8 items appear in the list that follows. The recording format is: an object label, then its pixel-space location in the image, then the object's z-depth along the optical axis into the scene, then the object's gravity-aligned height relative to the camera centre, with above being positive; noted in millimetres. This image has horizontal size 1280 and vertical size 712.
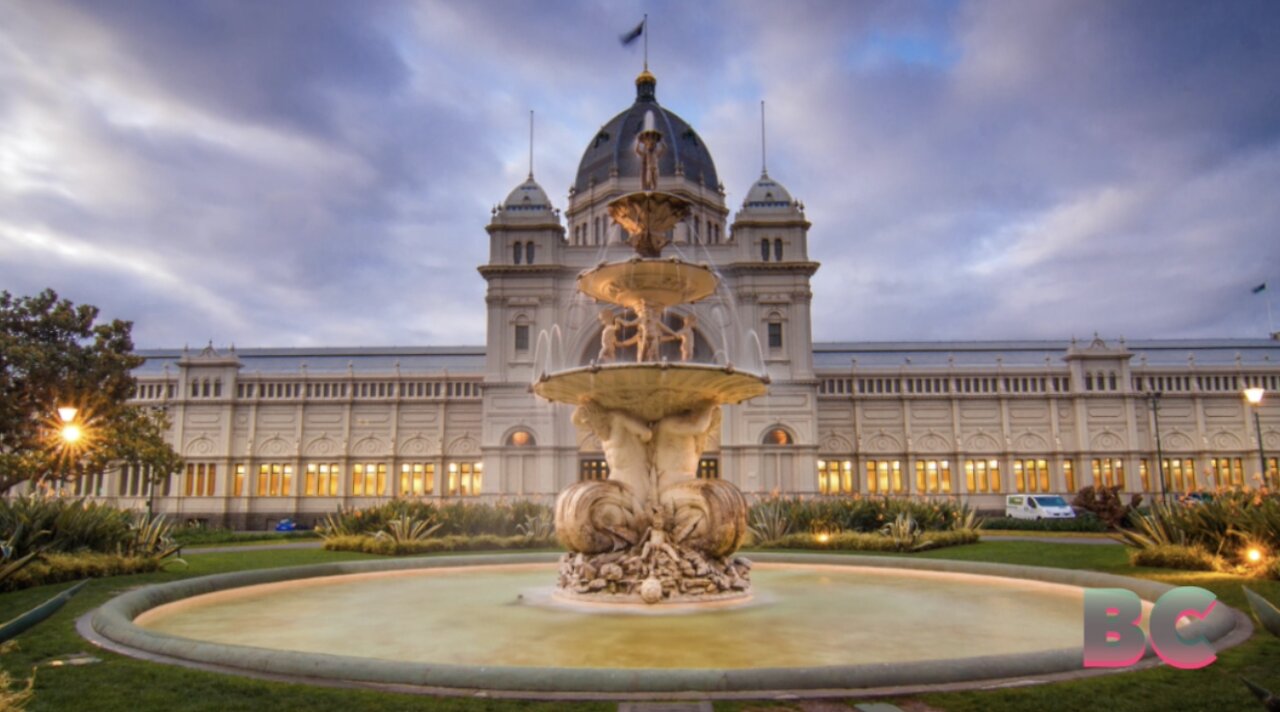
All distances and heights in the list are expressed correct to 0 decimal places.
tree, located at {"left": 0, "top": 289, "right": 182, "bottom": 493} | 28750 +3171
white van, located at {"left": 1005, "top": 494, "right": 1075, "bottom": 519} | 40594 -1524
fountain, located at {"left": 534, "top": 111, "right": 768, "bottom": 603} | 12047 +344
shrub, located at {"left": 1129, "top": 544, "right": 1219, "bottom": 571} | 14328 -1455
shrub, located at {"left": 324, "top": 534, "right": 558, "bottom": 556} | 22828 -1807
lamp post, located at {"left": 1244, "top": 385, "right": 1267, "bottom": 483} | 21500 +2066
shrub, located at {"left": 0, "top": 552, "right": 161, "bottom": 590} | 12773 -1469
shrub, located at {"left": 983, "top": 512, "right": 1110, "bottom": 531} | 32681 -1965
